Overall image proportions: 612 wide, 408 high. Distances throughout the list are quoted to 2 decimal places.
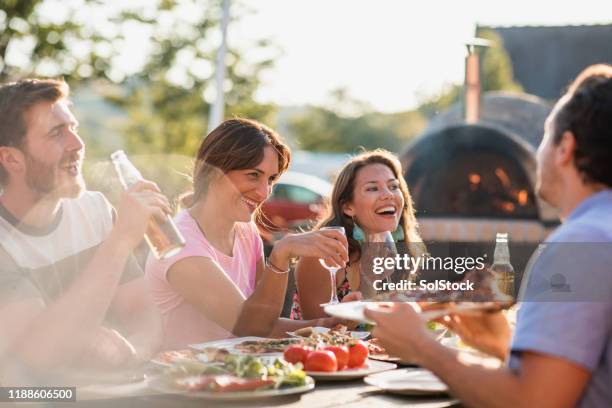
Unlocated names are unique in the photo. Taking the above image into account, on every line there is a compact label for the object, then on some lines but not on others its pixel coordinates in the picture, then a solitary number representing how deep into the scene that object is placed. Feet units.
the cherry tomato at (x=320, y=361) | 9.30
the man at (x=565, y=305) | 6.29
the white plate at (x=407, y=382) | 8.64
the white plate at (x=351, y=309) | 7.66
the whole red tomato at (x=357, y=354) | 9.68
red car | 58.29
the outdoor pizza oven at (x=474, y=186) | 41.04
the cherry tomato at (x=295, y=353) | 9.50
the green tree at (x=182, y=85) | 61.21
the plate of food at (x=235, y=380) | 8.10
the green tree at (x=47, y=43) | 49.19
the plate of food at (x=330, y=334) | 10.23
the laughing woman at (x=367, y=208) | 14.90
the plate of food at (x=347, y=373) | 9.21
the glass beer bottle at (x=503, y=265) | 10.52
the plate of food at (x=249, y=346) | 9.77
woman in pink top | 11.50
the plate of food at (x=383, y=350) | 10.29
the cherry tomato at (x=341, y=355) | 9.52
